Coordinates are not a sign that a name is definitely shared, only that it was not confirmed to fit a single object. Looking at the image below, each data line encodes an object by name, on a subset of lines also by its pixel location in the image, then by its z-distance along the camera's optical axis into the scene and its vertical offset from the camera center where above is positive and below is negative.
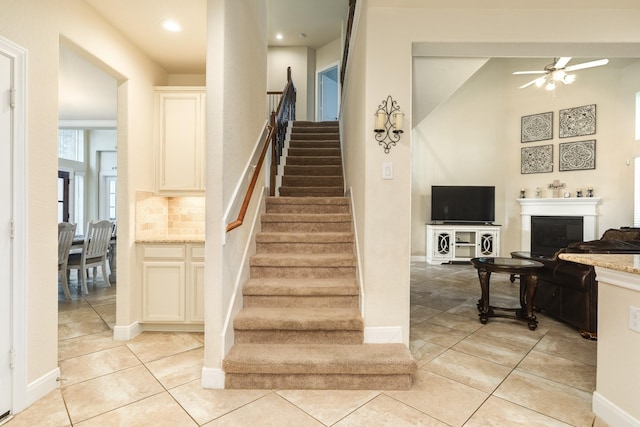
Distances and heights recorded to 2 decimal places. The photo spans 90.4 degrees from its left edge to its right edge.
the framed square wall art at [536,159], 6.70 +1.00
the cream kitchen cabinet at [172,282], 3.03 -0.76
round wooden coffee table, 3.24 -0.81
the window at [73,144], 8.39 +1.56
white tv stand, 7.00 -0.80
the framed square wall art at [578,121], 6.19 +1.69
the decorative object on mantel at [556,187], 6.52 +0.39
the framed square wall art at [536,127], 6.71 +1.70
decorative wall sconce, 2.38 +0.61
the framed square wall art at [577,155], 6.17 +1.01
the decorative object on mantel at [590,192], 6.10 +0.27
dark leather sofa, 2.93 -0.84
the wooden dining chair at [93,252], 4.57 -0.75
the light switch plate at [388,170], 2.45 +0.27
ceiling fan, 4.58 +2.00
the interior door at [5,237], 1.79 -0.20
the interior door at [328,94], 8.92 +3.24
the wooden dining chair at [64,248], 4.13 -0.61
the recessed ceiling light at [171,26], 2.68 +1.52
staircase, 2.12 -0.87
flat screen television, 7.13 +0.03
